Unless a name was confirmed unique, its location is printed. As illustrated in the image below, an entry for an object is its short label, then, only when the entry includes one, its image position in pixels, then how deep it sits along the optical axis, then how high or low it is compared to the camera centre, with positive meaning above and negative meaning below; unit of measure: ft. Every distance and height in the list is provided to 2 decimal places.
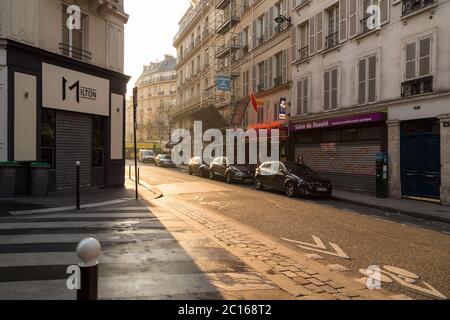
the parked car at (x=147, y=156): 168.45 +0.12
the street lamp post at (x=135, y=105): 44.75 +5.65
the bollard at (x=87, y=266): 9.34 -2.53
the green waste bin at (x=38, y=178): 42.68 -2.34
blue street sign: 102.42 +18.30
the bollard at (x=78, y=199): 34.72 -3.71
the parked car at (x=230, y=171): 74.02 -2.57
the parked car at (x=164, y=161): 131.95 -1.47
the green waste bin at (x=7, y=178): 40.09 -2.21
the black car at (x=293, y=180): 52.13 -2.99
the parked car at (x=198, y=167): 89.81 -2.37
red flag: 90.89 +12.13
